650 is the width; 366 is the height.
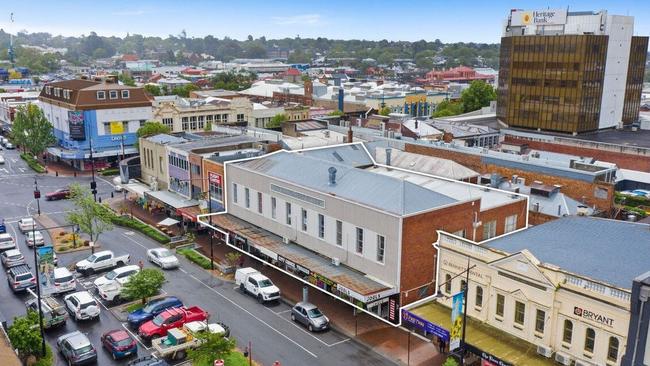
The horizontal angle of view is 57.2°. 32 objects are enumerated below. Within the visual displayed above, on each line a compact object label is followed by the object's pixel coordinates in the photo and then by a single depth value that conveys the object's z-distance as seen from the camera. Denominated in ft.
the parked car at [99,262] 164.04
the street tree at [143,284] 136.77
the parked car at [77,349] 112.88
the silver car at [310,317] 126.93
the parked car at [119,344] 116.16
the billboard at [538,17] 293.23
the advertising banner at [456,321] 100.53
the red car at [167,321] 124.47
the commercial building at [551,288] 93.40
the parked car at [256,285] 141.59
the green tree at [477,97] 422.82
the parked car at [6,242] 180.08
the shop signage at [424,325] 109.19
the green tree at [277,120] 342.36
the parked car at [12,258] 165.17
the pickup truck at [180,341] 116.47
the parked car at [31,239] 182.54
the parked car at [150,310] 131.13
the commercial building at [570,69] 282.15
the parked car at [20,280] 149.07
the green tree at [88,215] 178.19
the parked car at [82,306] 133.28
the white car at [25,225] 200.13
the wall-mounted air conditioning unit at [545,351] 99.81
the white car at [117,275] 150.88
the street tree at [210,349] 106.22
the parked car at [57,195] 242.99
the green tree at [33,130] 312.09
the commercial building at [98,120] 303.68
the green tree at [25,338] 110.01
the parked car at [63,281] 148.56
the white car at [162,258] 165.92
